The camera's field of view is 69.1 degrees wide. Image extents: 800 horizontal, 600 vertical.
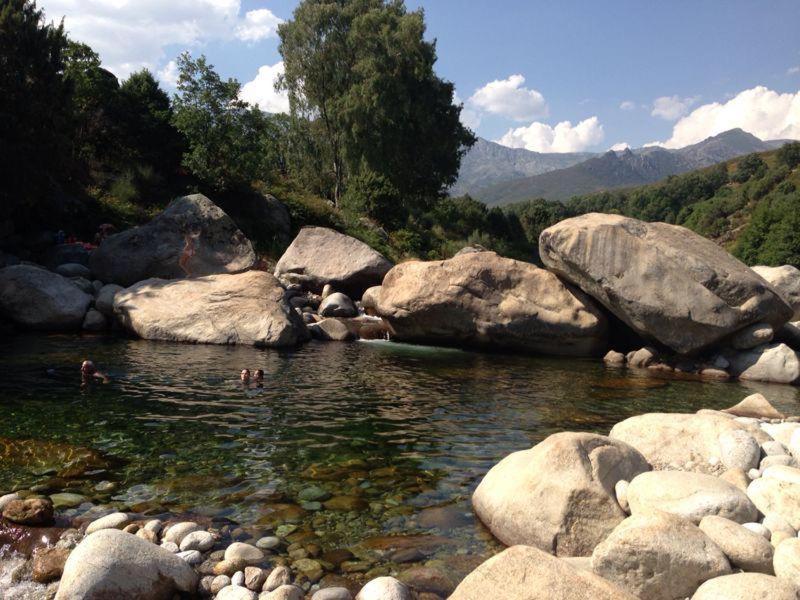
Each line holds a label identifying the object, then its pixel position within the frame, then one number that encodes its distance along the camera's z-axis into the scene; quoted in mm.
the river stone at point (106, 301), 20766
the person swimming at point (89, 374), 13062
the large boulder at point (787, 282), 22594
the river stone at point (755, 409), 12661
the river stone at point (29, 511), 6434
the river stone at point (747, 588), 4504
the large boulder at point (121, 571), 5145
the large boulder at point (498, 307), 20953
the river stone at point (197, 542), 6109
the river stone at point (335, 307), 24391
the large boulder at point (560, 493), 6375
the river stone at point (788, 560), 5031
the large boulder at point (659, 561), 5109
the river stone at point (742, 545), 5281
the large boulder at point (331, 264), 26297
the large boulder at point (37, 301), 19547
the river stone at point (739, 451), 7863
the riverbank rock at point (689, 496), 6168
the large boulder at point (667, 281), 18438
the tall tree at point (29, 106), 21266
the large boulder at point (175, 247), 23172
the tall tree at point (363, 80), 43375
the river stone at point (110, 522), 6395
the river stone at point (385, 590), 5234
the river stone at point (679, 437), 8094
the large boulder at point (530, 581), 4453
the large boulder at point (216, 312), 19250
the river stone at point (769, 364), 18172
